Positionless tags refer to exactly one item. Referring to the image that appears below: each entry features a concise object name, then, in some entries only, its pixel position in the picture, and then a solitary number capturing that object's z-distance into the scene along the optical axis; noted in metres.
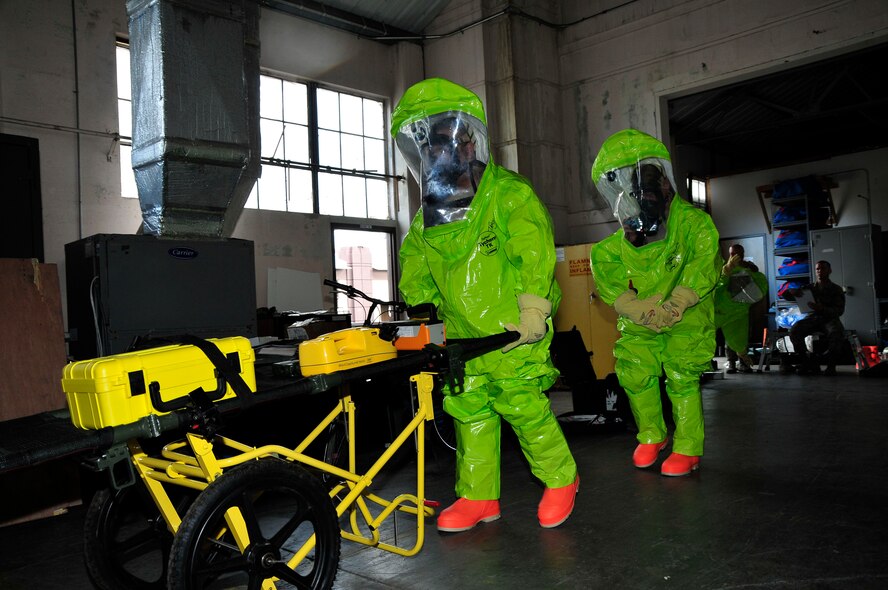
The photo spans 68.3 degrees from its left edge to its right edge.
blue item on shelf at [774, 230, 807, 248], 10.76
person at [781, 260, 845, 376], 7.68
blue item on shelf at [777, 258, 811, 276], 10.70
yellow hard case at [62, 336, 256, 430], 1.58
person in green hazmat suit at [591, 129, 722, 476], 3.27
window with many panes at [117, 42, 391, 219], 7.29
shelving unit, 10.71
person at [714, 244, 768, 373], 7.83
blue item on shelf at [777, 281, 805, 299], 10.81
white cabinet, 9.38
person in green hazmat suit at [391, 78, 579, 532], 2.57
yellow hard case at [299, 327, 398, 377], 1.97
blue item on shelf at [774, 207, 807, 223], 10.84
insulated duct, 4.12
